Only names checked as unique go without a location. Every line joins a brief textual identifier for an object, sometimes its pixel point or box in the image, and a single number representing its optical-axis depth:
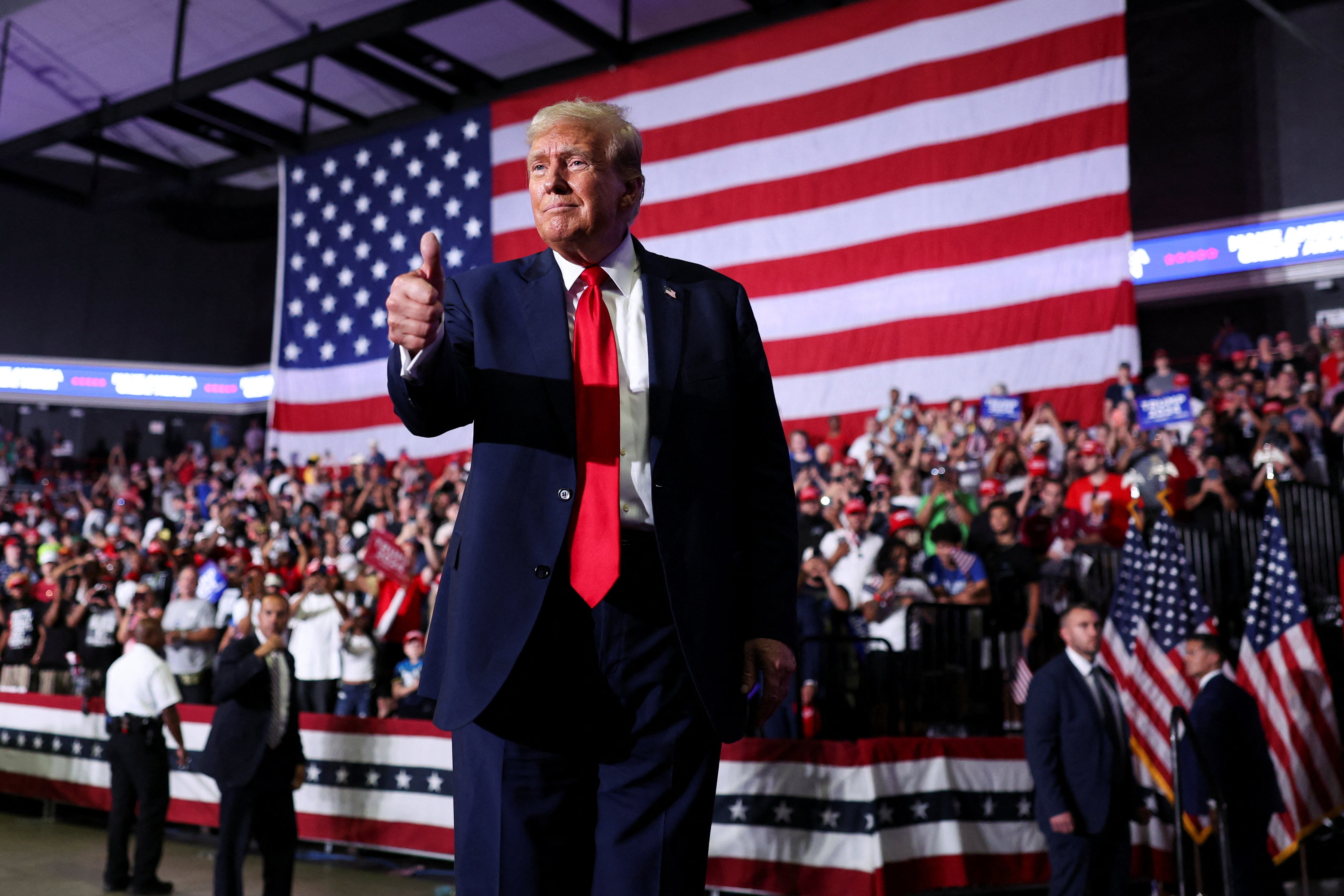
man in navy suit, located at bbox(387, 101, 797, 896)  1.86
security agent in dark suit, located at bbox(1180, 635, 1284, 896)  6.52
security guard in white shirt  7.72
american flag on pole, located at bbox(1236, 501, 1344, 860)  7.10
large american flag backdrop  12.67
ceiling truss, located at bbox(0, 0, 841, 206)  16.20
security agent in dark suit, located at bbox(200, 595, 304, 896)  6.41
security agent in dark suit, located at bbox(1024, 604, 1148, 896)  6.13
